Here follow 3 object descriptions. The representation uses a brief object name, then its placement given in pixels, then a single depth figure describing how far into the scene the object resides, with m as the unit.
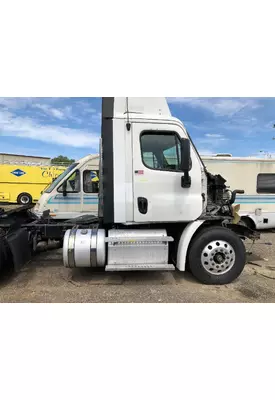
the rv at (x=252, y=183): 8.53
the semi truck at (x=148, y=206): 4.04
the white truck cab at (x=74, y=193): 7.01
